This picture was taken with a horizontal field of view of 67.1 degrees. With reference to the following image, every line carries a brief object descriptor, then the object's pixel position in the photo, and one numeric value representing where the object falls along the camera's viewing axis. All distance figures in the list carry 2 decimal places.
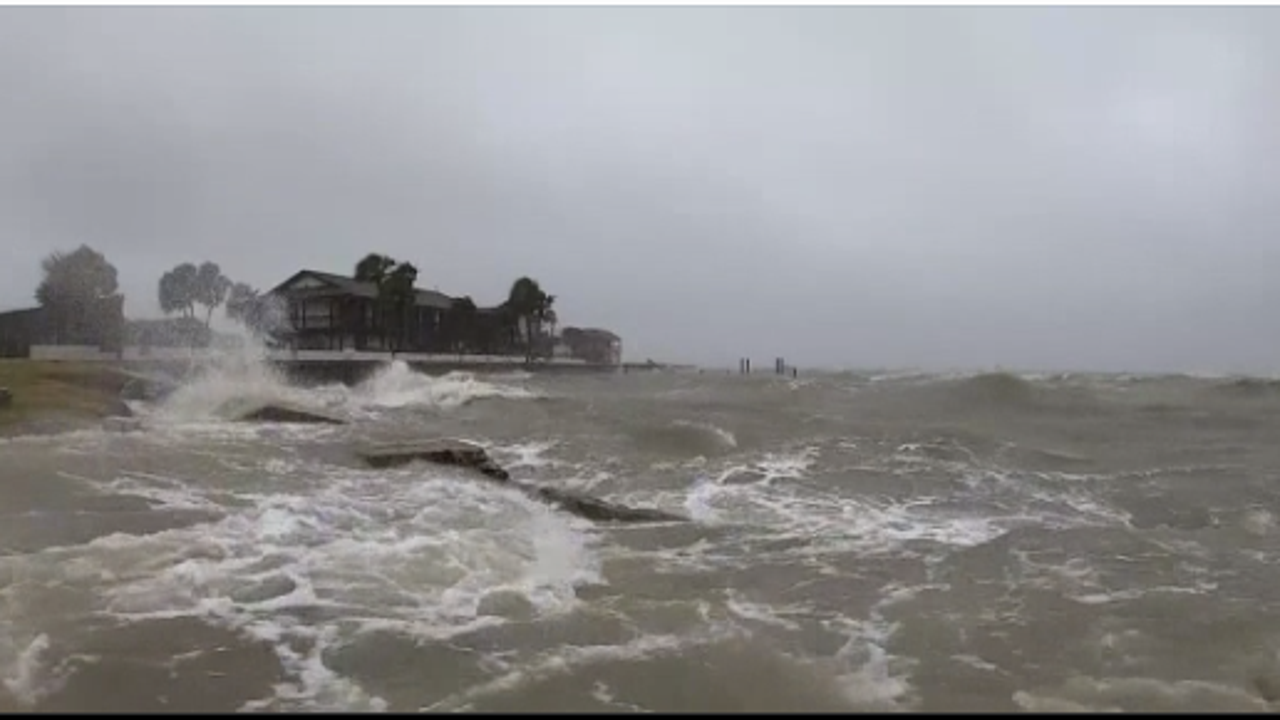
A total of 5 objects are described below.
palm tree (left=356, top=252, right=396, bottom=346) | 66.38
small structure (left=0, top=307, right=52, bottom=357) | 41.33
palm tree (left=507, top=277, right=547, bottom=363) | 84.06
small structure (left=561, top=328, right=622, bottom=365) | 94.62
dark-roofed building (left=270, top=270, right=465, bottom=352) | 64.38
